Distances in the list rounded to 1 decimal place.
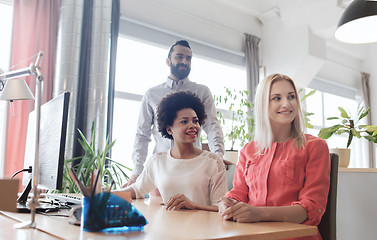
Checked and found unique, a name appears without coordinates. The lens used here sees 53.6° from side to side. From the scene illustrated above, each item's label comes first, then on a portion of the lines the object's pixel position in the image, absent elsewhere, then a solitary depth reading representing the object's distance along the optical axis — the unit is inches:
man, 97.3
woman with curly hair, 62.7
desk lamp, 35.2
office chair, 49.6
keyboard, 56.1
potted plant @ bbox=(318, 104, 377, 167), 101.6
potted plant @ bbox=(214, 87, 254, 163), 180.6
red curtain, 129.5
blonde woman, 47.7
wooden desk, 33.1
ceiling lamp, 101.0
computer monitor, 49.0
